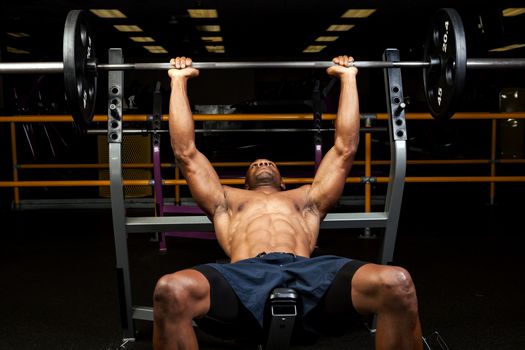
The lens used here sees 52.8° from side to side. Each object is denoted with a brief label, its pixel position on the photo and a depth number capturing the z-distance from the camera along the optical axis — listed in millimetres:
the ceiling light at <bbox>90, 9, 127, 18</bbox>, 8341
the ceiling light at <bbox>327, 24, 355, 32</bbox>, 9923
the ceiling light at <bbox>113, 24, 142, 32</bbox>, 9852
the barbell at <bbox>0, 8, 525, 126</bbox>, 1653
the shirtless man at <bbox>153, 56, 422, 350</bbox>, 1286
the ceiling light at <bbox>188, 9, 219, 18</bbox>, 8492
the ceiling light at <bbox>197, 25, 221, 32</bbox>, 9794
